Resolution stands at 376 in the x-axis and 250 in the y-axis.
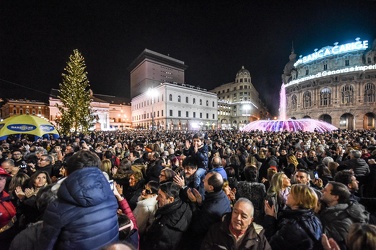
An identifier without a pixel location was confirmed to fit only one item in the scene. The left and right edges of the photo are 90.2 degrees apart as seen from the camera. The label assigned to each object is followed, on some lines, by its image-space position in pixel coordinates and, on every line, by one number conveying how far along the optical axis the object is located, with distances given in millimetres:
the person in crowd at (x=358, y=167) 4818
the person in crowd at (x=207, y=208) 2473
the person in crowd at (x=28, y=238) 1694
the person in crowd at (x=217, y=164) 4341
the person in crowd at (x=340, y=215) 2204
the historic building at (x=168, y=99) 50562
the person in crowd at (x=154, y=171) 4730
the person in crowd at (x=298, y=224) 2051
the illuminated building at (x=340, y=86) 44094
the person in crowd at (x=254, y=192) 3332
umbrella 10234
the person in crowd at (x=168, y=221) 2367
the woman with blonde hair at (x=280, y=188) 3189
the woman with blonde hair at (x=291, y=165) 5363
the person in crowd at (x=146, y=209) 2764
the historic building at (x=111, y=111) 60688
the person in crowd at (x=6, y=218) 2410
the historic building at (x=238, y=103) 74019
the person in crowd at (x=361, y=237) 1503
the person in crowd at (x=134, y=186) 3823
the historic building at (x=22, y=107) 69625
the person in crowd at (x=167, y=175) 3264
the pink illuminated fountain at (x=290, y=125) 27438
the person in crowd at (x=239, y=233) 1966
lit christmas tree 19188
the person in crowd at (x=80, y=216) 1558
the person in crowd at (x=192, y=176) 3689
